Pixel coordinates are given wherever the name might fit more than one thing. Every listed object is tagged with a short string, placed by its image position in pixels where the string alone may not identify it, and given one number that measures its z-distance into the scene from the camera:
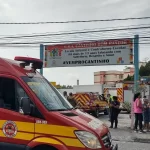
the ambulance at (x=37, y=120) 5.34
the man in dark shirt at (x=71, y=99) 16.02
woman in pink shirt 13.48
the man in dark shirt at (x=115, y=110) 14.63
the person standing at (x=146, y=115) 13.95
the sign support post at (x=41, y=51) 20.86
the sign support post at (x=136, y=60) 16.19
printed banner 18.50
